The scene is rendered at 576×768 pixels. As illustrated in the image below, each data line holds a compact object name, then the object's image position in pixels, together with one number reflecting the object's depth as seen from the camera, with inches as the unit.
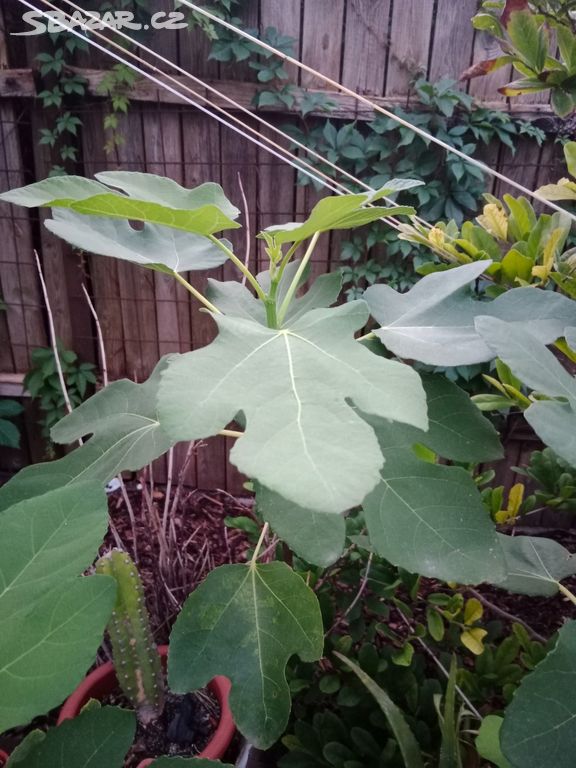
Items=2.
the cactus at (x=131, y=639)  47.9
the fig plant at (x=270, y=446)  17.0
